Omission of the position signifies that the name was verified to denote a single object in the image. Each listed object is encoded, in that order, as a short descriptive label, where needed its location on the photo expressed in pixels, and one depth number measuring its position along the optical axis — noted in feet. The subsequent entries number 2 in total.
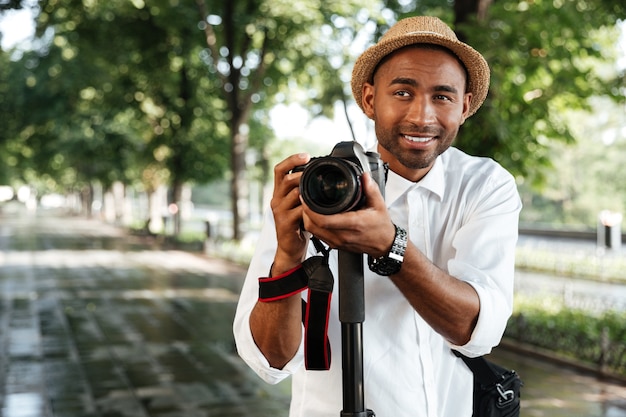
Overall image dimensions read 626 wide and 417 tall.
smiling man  5.24
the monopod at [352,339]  5.02
